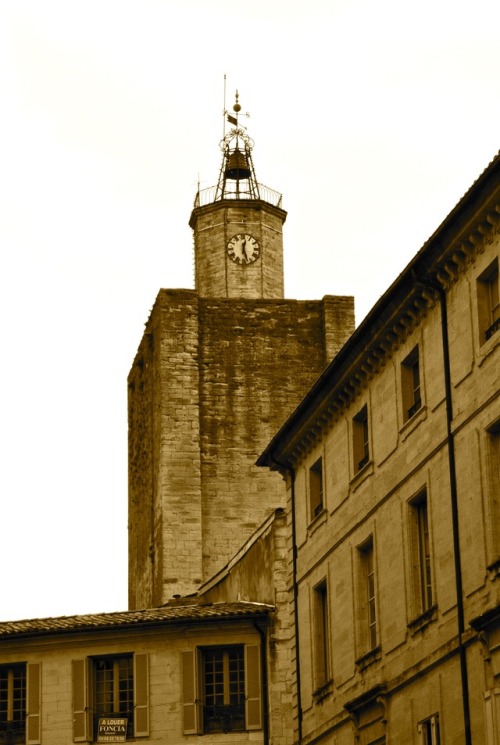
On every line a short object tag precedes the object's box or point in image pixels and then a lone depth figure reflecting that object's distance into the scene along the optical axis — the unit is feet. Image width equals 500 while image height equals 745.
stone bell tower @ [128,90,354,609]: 200.03
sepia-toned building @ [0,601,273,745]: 139.95
